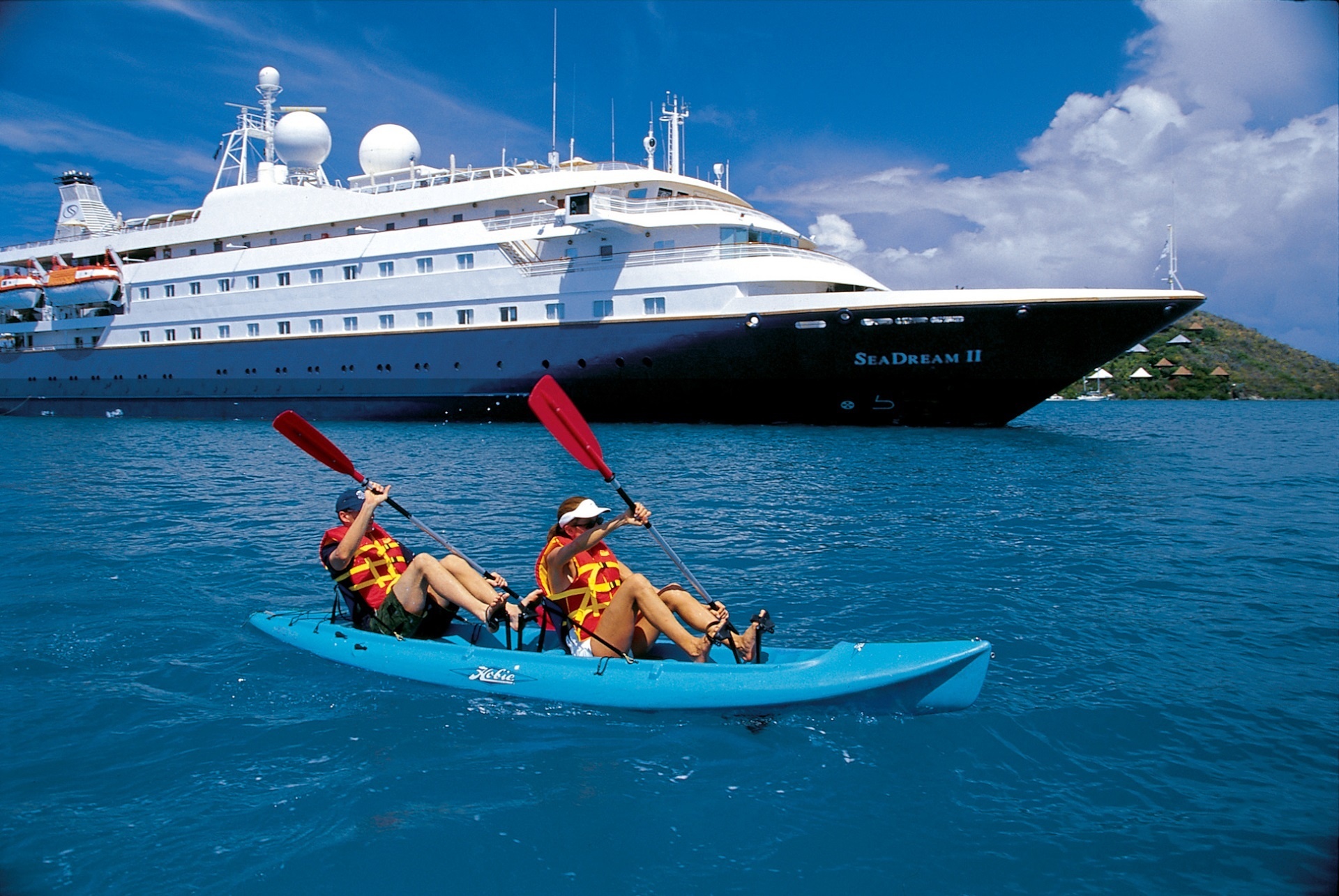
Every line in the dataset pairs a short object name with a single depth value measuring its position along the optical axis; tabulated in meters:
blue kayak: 4.73
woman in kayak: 5.11
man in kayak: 5.68
